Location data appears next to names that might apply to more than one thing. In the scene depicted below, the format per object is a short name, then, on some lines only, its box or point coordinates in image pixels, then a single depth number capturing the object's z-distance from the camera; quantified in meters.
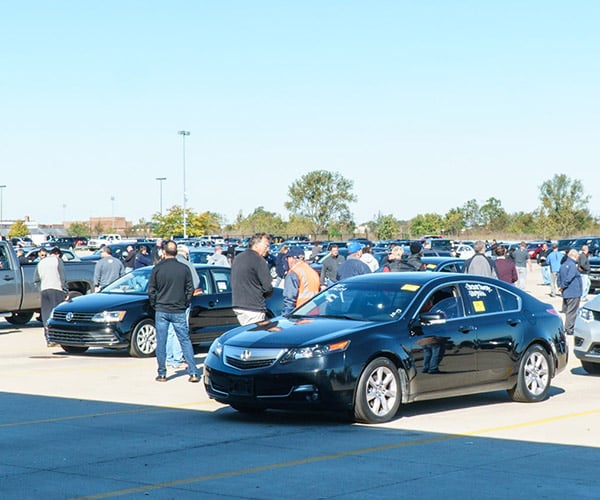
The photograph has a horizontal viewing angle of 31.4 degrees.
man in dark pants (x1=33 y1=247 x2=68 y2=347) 19.50
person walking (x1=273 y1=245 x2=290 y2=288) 32.88
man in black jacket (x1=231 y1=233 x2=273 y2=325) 13.37
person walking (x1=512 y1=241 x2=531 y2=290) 35.38
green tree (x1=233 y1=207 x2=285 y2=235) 129.50
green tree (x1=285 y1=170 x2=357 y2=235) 119.06
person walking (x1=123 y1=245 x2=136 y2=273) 32.72
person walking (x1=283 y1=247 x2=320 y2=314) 15.39
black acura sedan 10.02
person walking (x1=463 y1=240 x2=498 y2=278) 18.73
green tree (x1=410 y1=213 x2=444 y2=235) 134.62
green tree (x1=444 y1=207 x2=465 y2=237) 136.75
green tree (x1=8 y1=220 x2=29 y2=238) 135.25
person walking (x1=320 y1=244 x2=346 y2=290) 23.20
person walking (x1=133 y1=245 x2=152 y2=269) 30.05
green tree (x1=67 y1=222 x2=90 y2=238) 159.44
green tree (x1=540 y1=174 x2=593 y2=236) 109.12
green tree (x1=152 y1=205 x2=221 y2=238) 106.25
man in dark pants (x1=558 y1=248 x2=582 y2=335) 20.19
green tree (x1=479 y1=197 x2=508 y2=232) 140.25
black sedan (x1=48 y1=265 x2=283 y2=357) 16.72
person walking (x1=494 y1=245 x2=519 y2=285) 20.11
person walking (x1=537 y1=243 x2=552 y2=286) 38.02
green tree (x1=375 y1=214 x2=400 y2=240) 122.56
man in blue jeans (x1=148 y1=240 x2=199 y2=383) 13.53
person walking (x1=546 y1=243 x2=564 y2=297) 31.95
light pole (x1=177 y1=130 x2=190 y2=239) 99.18
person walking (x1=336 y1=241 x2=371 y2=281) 19.81
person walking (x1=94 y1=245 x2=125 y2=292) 22.09
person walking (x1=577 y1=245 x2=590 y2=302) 27.64
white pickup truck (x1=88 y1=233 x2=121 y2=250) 92.12
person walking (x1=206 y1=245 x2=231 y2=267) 30.25
